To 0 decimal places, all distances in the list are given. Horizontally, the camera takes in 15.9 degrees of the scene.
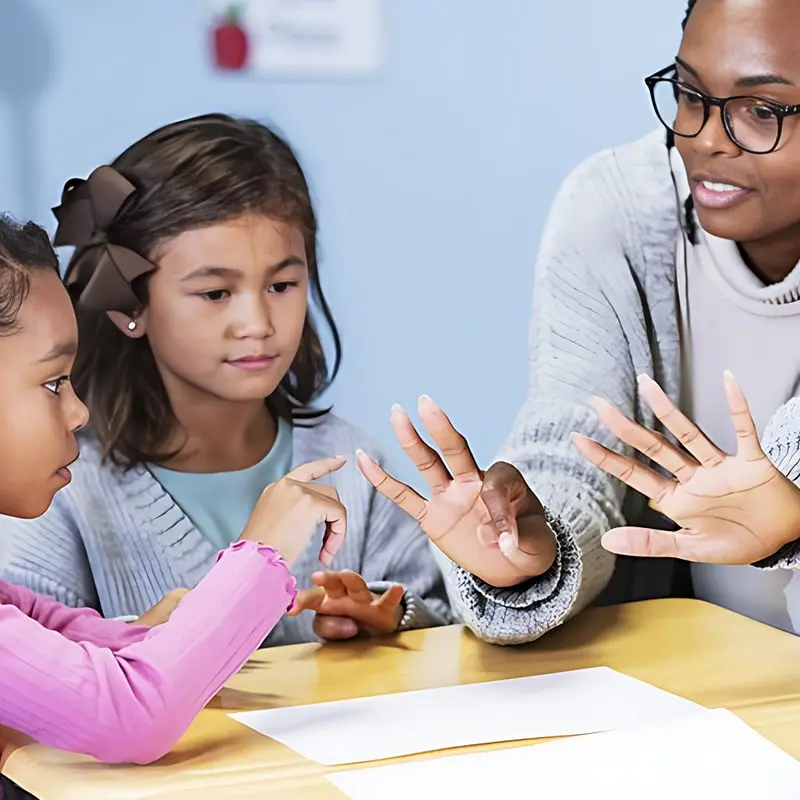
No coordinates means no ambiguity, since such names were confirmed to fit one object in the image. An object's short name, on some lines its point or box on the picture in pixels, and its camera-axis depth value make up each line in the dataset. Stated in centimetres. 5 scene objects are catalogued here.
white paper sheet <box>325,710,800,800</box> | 185
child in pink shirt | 187
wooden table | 187
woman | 222
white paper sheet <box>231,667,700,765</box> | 193
